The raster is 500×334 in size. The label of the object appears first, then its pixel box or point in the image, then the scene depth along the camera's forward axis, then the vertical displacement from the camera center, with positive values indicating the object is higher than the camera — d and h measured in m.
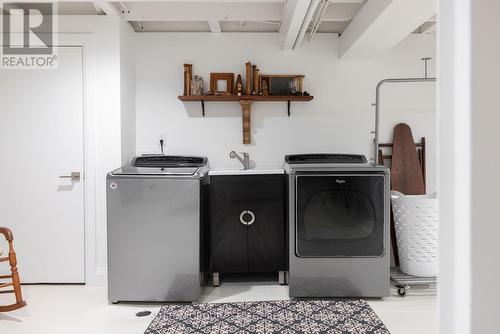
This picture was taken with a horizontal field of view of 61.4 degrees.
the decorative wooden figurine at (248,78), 3.97 +0.77
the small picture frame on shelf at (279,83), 4.07 +0.74
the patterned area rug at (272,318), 2.75 -1.12
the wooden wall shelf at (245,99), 3.94 +0.57
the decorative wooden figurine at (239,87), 3.98 +0.68
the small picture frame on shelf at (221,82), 4.05 +0.74
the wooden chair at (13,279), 3.05 -0.89
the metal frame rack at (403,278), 3.43 -1.01
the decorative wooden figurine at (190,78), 3.98 +0.76
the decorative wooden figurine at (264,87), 4.05 +0.69
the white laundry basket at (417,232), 3.51 -0.63
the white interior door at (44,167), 3.74 -0.07
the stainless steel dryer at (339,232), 3.31 -0.58
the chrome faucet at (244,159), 3.96 +0.00
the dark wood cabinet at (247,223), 3.57 -0.55
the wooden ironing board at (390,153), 4.12 +0.05
